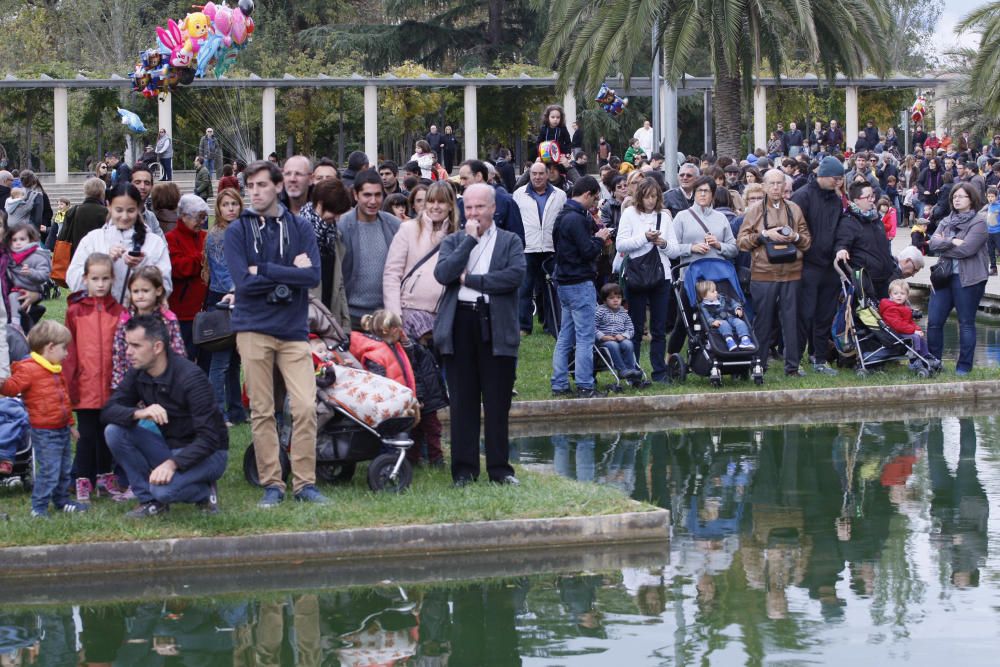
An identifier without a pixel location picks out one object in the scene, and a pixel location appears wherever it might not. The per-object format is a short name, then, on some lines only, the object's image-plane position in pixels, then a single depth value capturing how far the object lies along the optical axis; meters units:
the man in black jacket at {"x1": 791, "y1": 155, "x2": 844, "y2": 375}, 15.20
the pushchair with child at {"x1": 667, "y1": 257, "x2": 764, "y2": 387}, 14.37
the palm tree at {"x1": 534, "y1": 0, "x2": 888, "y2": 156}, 24.53
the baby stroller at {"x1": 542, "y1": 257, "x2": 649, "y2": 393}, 14.30
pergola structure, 43.47
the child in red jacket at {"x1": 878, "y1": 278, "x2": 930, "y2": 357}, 15.22
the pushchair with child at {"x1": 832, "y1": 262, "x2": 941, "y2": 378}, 15.17
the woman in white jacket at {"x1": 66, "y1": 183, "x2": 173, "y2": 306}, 10.09
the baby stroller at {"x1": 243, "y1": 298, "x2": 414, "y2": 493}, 9.82
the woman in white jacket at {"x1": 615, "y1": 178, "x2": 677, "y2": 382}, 14.52
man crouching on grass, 8.96
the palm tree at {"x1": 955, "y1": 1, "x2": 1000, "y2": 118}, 29.25
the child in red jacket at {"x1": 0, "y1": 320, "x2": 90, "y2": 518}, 9.21
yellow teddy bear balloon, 30.98
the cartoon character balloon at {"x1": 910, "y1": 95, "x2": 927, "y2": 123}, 45.43
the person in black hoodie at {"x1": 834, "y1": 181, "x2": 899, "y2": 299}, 15.29
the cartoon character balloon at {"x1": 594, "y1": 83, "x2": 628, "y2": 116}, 33.19
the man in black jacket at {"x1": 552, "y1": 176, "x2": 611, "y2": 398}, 13.65
